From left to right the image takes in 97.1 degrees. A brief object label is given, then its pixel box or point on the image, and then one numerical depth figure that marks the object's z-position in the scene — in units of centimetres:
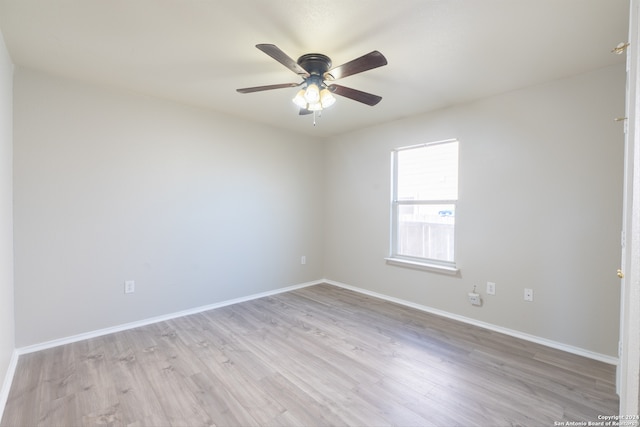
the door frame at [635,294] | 66
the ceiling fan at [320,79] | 182
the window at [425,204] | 332
